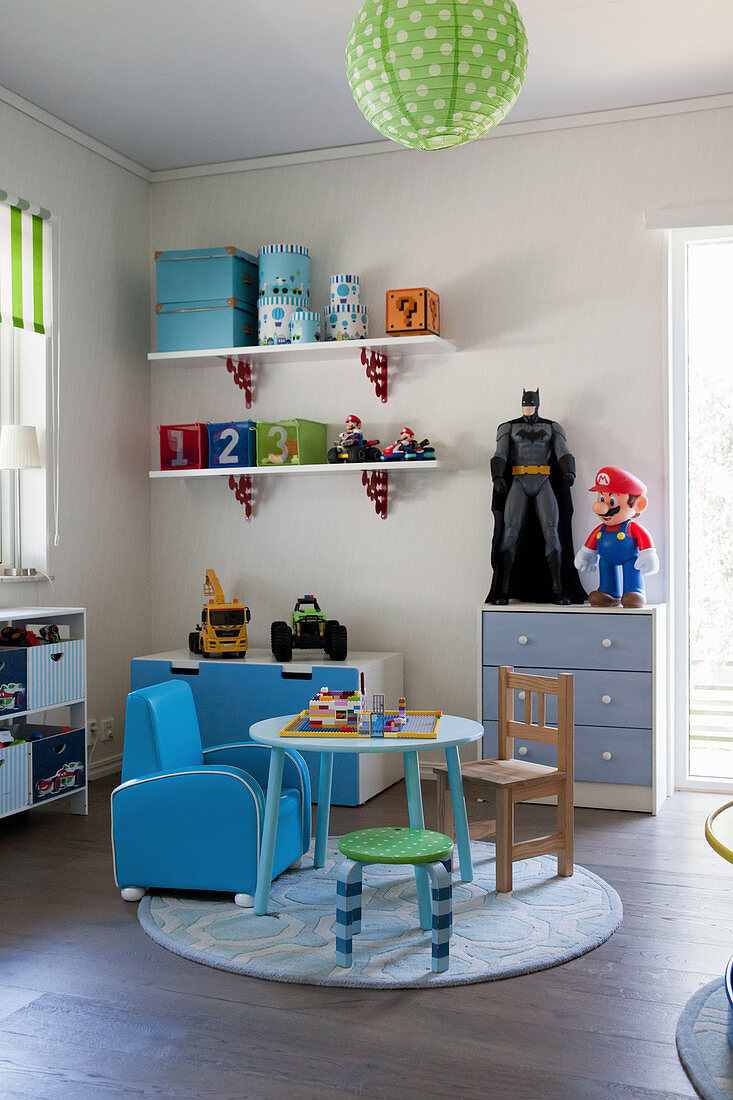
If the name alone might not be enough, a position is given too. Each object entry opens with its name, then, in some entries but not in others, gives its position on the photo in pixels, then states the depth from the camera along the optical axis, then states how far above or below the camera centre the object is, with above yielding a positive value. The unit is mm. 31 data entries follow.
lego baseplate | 2893 -555
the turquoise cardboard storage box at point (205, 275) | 4617 +1220
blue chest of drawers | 3871 -556
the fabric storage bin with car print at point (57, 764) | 3707 -837
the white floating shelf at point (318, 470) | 4391 +314
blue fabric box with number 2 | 4703 +443
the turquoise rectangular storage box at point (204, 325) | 4645 +996
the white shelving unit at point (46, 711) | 3586 -647
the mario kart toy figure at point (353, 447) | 4484 +408
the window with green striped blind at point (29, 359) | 4148 +772
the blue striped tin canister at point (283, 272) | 4582 +1213
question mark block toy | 4355 +976
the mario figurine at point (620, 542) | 4043 -16
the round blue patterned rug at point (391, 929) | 2514 -1064
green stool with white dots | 2473 -850
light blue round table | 2752 -673
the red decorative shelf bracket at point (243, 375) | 4855 +797
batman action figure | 4195 +143
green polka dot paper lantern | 1995 +960
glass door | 4340 +110
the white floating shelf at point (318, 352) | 4418 +854
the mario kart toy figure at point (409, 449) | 4422 +393
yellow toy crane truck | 4398 -395
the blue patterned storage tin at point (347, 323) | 4527 +969
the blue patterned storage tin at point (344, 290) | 4531 +1114
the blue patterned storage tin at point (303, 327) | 4527 +950
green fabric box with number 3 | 4547 +435
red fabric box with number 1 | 4770 +442
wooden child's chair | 3027 -733
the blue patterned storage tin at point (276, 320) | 4566 +992
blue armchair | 2930 -819
